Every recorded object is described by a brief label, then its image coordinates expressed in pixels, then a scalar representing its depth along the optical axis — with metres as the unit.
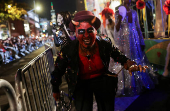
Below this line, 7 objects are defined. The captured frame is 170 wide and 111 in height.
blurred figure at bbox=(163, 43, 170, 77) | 4.71
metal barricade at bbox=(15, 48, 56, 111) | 1.82
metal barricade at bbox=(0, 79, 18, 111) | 1.44
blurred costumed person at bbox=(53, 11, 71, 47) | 3.96
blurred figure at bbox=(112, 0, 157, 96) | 3.90
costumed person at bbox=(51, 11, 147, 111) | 2.02
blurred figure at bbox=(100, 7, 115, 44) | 4.86
